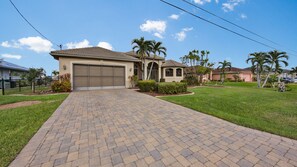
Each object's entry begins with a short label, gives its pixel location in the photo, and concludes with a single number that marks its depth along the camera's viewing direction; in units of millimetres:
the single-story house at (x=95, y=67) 11481
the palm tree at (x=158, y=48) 16125
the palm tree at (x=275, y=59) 17391
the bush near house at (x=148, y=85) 11360
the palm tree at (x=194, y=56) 23594
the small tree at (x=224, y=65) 26562
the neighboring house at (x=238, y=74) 37688
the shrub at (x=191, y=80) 21344
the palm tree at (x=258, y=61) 18297
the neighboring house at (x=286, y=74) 52078
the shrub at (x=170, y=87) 9979
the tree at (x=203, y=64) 23422
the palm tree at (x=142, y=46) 14992
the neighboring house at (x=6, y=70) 20352
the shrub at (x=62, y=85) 10695
